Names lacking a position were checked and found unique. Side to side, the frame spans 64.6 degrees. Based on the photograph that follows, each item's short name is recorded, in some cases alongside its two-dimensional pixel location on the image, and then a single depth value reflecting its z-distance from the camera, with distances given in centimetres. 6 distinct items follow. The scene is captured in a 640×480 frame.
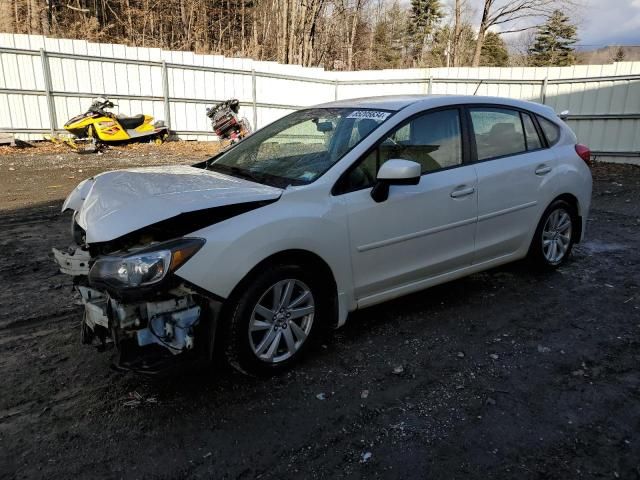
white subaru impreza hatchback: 268
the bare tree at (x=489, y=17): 2708
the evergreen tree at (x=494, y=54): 5062
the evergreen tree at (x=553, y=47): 5069
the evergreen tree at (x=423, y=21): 5356
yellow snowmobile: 1232
